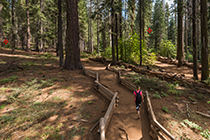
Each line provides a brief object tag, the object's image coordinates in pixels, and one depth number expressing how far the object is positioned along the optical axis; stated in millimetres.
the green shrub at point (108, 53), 22853
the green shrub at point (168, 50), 28300
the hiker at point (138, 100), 5980
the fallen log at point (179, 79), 10305
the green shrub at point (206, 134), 5087
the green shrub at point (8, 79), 9283
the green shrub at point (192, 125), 5483
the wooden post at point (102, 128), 3706
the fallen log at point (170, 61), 18452
